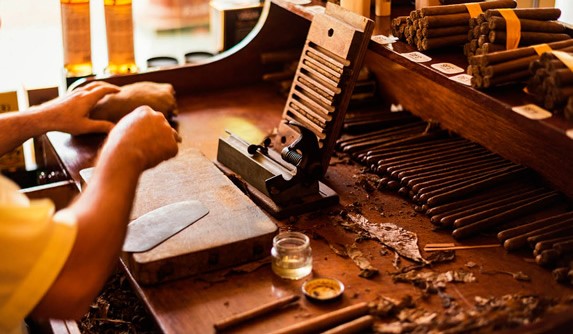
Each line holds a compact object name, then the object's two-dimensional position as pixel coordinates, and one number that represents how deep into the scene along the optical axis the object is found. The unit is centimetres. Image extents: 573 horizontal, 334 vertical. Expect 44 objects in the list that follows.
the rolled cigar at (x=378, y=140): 238
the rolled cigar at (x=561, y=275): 167
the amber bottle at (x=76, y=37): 259
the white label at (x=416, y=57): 194
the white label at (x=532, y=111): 158
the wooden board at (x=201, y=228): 171
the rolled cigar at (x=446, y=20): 195
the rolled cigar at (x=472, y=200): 196
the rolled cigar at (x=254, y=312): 154
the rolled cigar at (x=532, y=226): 184
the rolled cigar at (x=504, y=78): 170
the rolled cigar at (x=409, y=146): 232
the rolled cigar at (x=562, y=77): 157
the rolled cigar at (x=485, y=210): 190
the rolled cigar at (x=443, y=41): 196
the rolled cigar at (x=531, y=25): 180
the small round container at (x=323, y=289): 163
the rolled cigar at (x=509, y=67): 169
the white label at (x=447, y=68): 186
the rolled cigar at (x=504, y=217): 187
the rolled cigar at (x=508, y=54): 170
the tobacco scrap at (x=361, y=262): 173
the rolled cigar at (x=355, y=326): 152
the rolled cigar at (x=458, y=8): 198
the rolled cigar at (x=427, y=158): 220
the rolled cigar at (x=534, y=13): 183
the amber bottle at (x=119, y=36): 265
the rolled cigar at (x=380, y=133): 242
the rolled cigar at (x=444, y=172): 208
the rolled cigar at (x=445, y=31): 195
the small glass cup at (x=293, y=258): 171
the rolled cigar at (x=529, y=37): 181
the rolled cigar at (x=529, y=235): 180
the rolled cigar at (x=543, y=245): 176
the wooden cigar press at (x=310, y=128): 202
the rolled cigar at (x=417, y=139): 237
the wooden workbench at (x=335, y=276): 161
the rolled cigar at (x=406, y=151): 227
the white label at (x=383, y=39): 208
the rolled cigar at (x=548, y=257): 172
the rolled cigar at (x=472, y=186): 200
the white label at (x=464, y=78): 177
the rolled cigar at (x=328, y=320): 152
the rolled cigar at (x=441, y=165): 214
